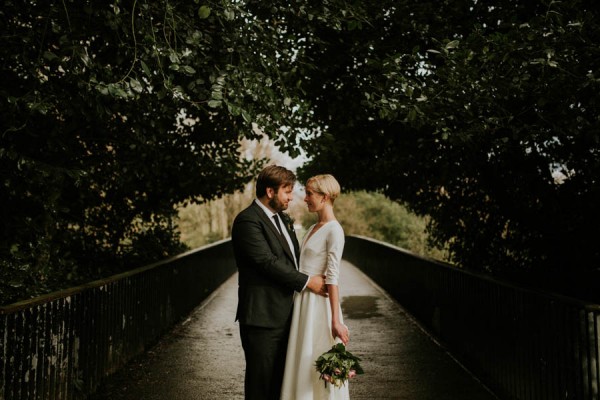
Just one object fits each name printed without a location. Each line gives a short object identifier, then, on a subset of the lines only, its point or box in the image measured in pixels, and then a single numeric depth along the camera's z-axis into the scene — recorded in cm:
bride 430
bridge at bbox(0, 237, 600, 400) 478
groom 433
